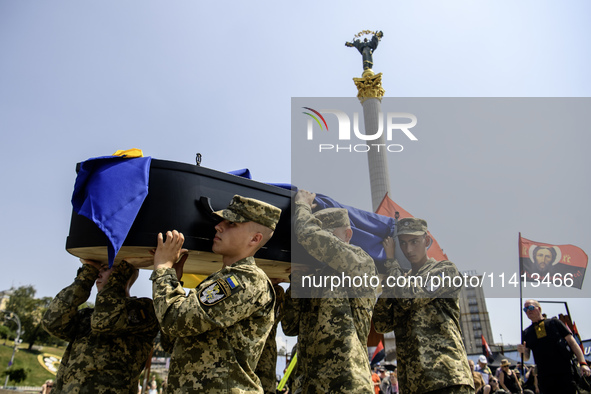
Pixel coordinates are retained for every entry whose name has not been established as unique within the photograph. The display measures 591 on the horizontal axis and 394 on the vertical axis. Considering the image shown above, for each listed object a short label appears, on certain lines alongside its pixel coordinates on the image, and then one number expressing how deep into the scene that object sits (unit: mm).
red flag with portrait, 8039
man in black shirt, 3969
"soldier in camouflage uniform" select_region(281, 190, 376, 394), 2688
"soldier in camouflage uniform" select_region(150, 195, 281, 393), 2104
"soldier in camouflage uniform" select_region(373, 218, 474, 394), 2949
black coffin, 2627
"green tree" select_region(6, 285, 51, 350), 50812
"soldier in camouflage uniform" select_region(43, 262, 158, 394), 2771
